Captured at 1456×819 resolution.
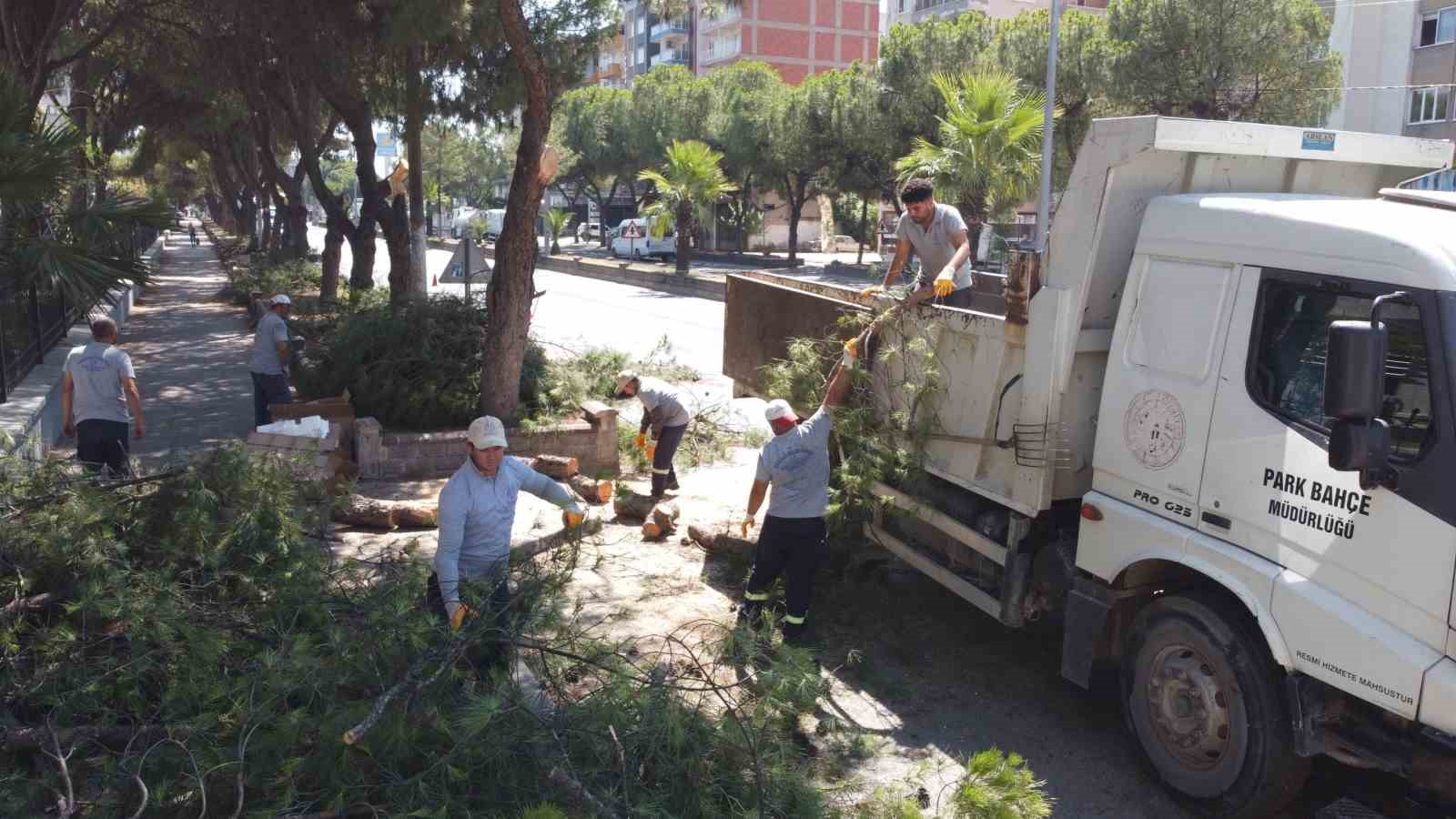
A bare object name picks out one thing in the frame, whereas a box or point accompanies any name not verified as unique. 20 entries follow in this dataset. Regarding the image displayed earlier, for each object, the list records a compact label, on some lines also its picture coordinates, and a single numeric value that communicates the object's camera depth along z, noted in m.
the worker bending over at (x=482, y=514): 4.95
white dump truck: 3.92
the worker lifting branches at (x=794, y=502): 6.27
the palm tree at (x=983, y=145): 19.50
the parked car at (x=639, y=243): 49.41
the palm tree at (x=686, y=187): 34.19
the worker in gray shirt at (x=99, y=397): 8.01
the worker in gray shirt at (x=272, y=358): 10.98
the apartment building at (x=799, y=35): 79.94
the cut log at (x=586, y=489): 9.33
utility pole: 20.75
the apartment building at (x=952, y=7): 65.81
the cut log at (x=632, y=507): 8.92
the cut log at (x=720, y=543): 7.94
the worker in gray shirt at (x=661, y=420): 9.40
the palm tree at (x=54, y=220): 6.29
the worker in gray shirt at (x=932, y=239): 7.34
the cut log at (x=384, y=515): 8.42
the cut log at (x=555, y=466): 9.30
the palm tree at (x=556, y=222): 47.25
